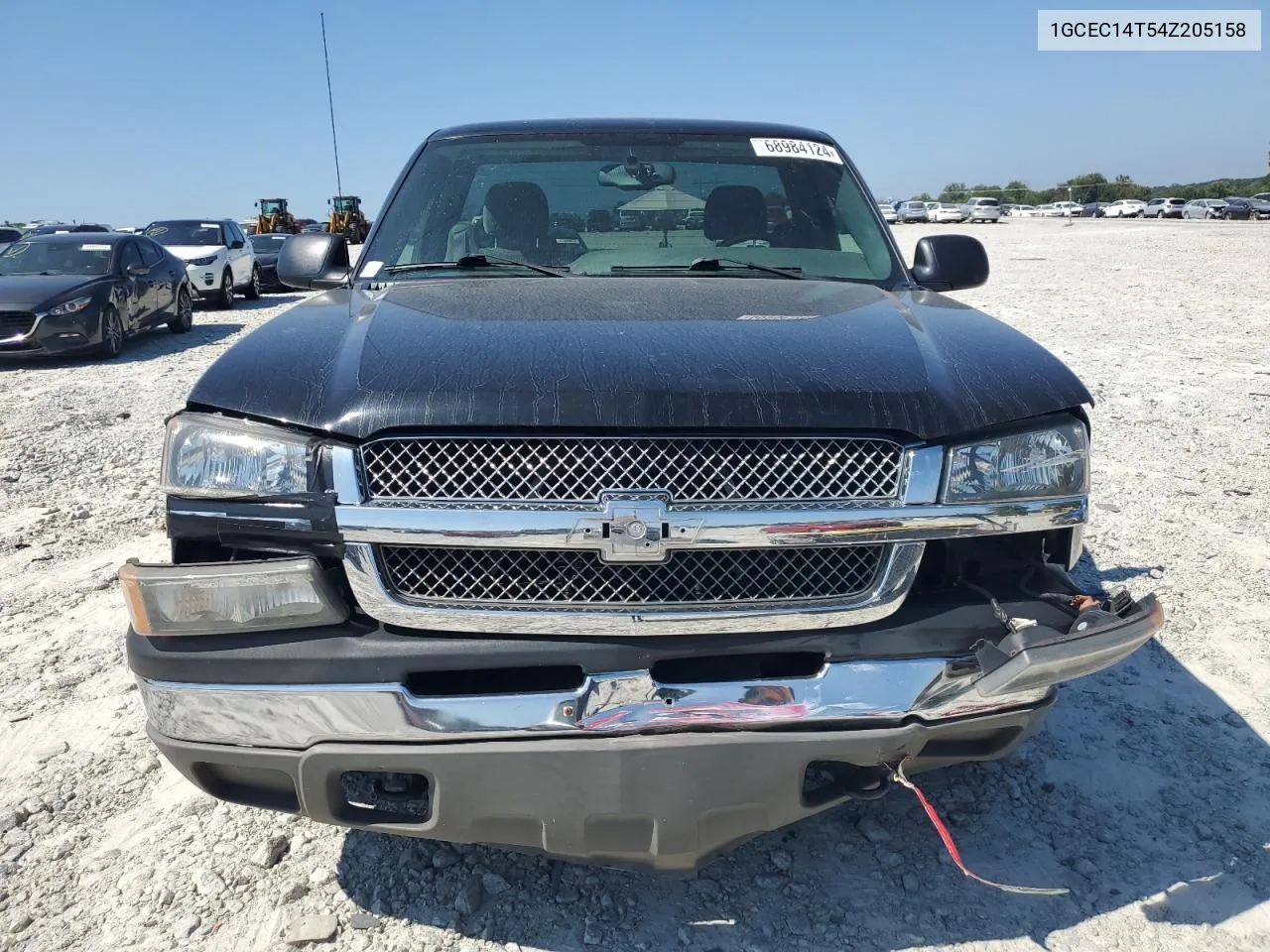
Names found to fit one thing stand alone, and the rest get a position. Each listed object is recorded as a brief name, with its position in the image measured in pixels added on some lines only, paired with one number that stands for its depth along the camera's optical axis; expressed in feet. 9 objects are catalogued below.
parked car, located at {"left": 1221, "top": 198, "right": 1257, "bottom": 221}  170.91
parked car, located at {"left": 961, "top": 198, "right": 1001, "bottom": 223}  180.55
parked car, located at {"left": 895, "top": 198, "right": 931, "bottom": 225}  197.57
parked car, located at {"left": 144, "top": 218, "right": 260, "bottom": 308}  52.47
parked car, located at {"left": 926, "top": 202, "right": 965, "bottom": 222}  189.26
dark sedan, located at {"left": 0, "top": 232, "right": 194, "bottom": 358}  34.47
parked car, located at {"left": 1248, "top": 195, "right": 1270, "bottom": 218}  171.53
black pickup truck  6.16
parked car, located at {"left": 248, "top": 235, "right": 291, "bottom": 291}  63.05
